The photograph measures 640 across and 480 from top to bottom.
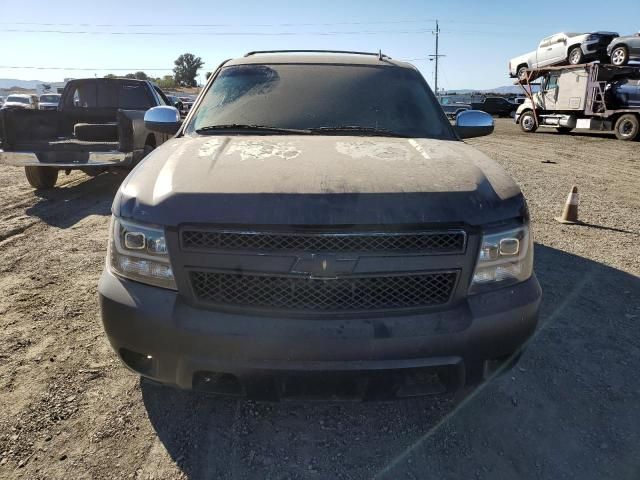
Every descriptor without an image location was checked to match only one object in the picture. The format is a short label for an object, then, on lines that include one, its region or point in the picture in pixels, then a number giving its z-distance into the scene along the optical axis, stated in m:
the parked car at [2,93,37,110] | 26.43
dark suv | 1.93
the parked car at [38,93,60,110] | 24.70
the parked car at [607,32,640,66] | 17.41
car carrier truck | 18.08
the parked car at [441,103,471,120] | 30.95
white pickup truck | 18.78
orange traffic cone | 6.33
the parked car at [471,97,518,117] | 38.75
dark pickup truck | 7.32
